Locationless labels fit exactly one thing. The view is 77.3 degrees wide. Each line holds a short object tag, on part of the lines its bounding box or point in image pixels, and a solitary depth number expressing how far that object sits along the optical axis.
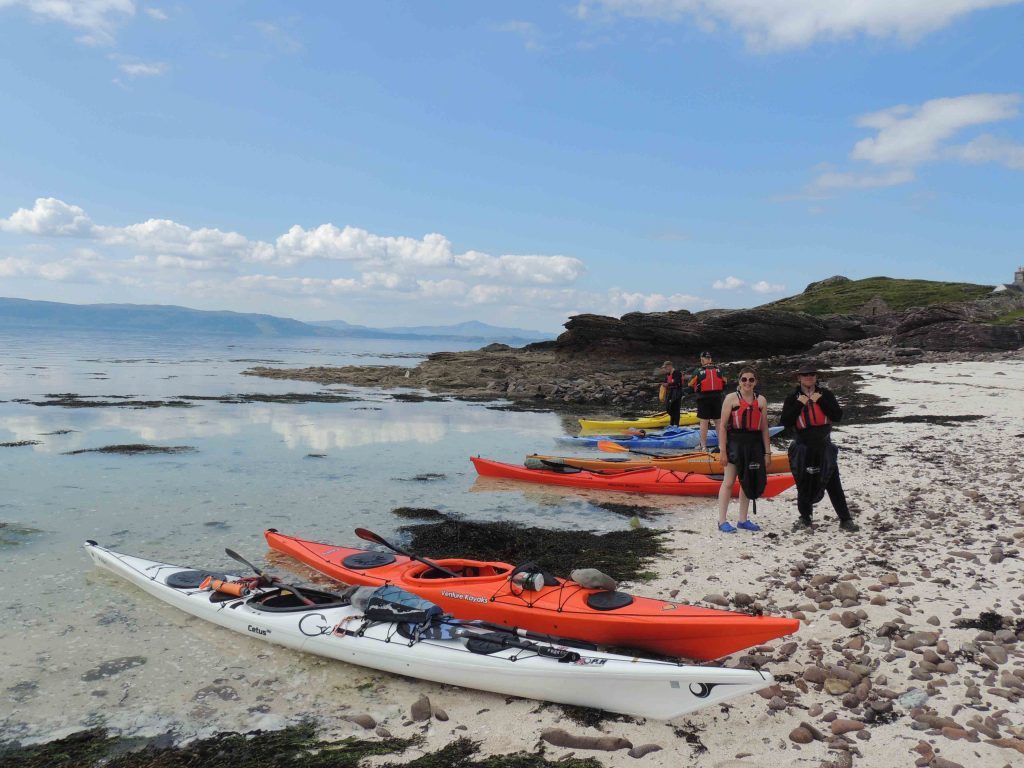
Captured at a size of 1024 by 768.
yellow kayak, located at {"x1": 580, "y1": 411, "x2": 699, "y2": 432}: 22.05
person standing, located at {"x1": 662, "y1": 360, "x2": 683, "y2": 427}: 20.17
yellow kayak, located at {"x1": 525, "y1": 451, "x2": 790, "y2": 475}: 13.22
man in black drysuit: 8.05
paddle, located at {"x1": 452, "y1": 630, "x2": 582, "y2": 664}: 5.03
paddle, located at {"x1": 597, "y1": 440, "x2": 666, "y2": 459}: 17.92
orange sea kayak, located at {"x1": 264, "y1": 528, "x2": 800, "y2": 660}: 5.21
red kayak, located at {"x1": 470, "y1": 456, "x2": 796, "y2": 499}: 12.46
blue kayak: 17.70
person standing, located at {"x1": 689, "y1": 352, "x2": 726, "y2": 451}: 14.26
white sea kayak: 4.61
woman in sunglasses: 8.34
